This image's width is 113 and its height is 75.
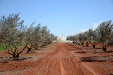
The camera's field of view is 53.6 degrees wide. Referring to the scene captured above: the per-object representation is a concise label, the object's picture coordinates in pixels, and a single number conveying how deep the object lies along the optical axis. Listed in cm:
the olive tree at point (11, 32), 1249
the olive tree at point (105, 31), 2095
